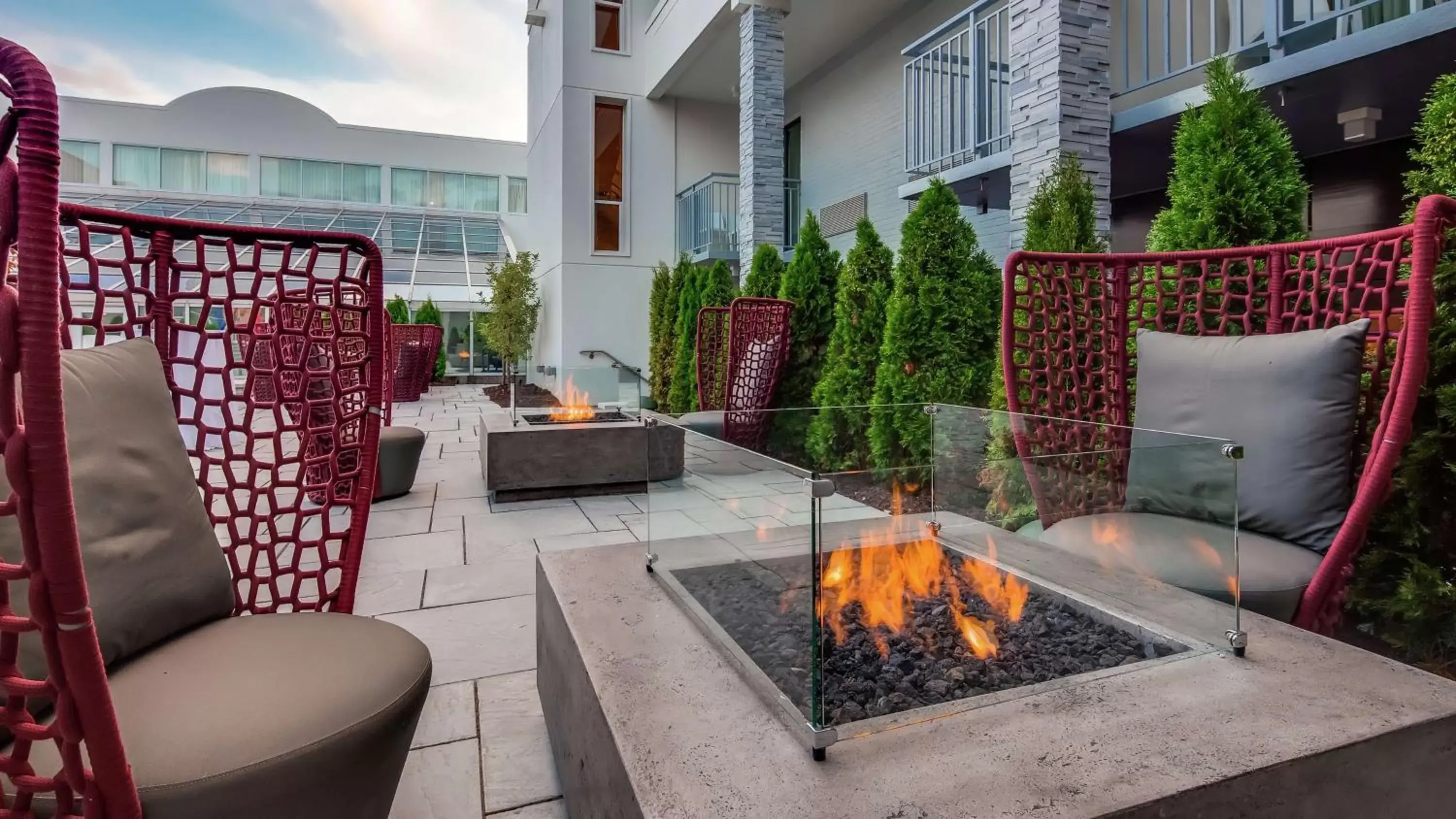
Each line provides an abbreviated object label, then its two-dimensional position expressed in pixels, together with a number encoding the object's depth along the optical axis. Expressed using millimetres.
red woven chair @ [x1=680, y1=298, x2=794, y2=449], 5289
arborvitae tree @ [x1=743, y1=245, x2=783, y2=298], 6484
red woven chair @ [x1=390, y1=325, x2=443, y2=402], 10375
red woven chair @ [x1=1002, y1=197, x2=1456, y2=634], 1465
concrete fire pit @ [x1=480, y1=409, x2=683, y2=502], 4164
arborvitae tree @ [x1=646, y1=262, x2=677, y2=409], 8953
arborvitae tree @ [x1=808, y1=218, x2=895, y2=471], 4566
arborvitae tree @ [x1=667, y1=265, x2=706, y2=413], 7734
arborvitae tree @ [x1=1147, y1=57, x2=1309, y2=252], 2297
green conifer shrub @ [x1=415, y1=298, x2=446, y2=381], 13906
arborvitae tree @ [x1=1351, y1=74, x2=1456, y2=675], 1639
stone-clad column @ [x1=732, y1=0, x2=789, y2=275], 7363
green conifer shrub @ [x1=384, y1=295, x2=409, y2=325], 13305
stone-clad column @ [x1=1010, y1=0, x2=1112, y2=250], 3674
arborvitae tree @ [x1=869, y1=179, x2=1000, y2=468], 3959
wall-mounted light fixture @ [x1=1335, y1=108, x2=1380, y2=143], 3289
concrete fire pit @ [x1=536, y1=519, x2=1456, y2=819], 823
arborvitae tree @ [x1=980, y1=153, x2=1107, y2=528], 3059
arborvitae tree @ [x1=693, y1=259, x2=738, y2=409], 7391
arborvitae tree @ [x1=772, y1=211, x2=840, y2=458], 5590
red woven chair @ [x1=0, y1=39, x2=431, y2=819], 668
